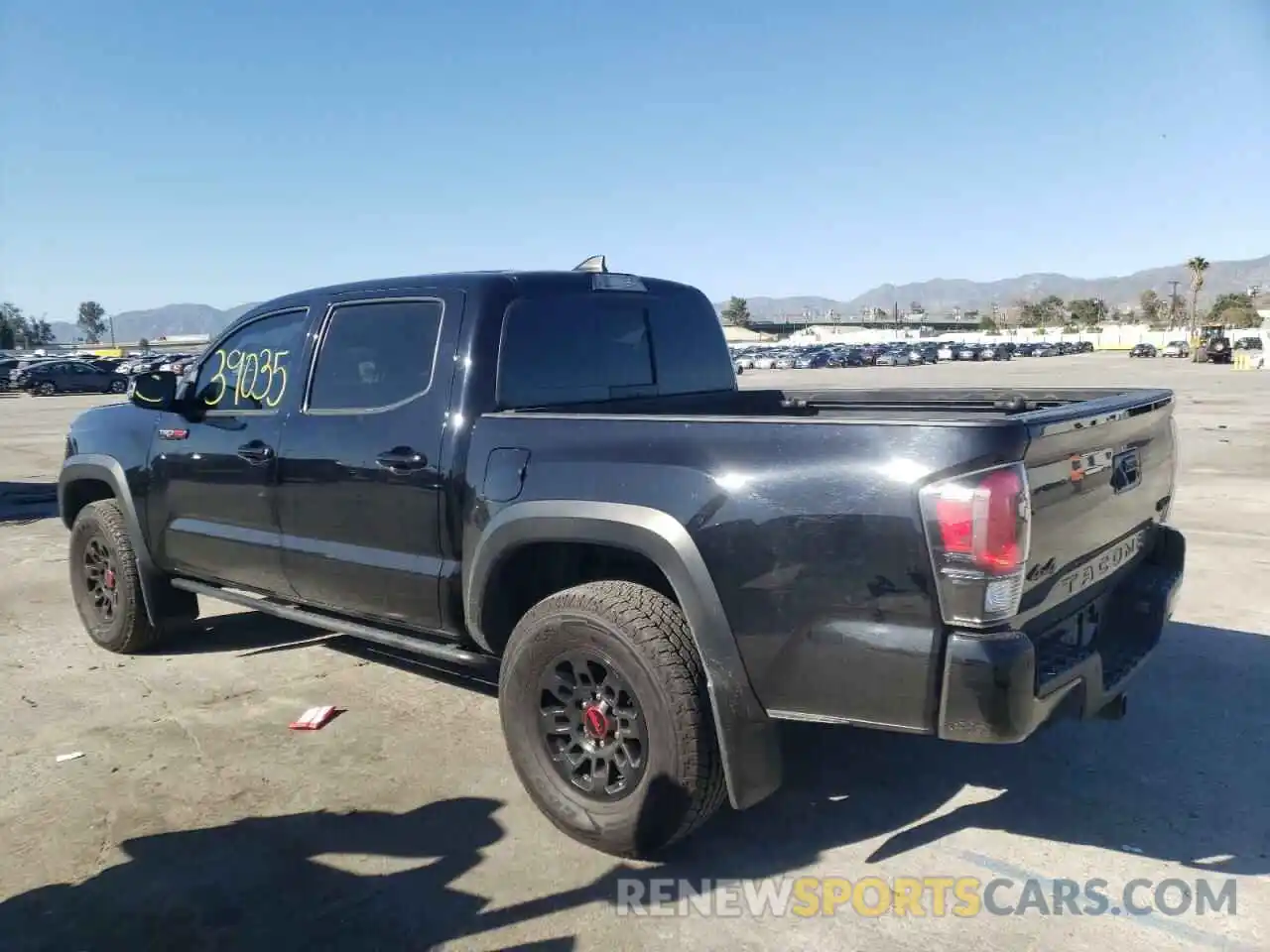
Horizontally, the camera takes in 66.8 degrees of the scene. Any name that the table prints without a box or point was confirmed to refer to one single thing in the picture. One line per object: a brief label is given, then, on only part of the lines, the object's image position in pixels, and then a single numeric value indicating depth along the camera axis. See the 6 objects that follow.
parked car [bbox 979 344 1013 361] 77.31
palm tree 94.29
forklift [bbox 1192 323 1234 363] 57.66
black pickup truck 2.53
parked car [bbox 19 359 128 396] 41.19
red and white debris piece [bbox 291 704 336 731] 4.30
